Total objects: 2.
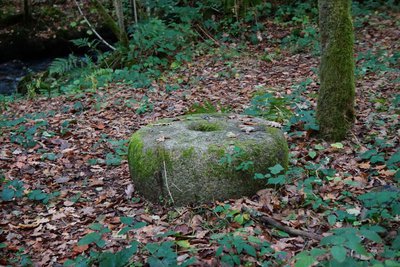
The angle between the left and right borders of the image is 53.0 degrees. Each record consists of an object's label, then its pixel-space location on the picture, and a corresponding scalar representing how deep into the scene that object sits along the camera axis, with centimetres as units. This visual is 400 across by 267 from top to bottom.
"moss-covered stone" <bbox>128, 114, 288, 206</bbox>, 381
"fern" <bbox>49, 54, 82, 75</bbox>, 1005
